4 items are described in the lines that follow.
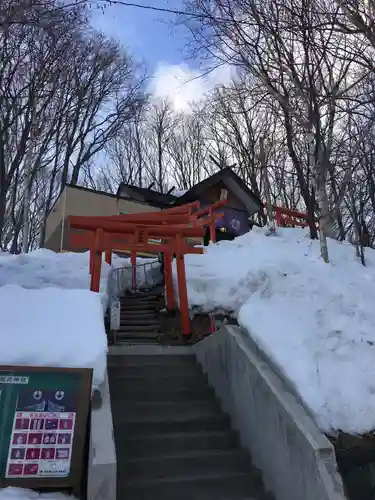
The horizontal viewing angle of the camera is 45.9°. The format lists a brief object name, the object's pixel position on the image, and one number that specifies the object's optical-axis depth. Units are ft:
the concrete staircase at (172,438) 14.35
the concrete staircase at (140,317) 32.37
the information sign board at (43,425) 12.21
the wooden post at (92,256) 36.64
